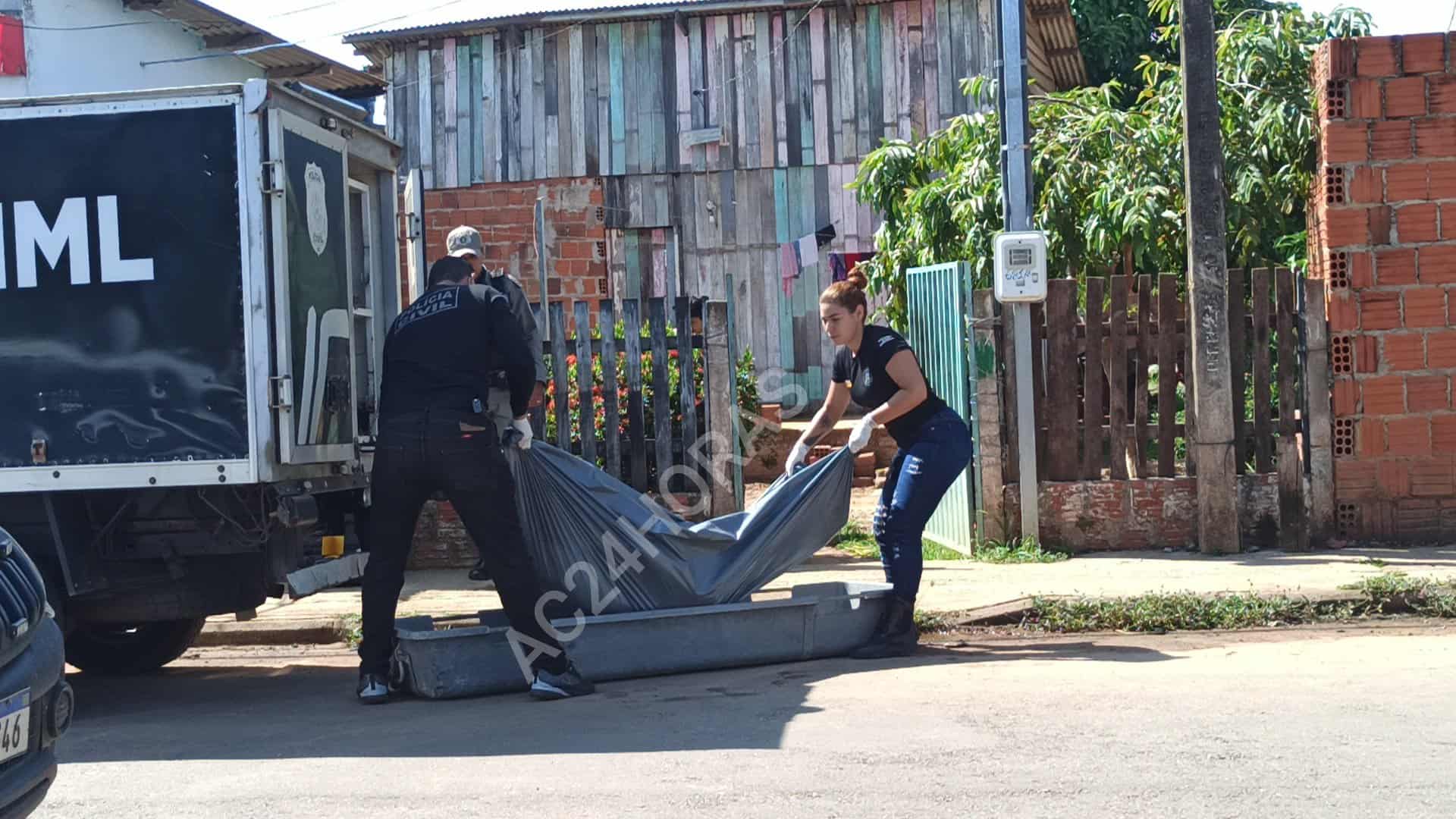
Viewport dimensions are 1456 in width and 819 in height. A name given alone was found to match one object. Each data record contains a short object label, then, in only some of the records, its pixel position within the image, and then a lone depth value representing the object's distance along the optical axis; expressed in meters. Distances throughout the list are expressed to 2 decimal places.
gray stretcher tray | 6.62
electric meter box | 9.77
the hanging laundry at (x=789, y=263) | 16.92
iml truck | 6.47
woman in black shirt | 7.21
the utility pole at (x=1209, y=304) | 9.75
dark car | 3.92
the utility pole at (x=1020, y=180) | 9.93
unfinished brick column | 9.75
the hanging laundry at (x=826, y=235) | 16.94
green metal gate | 10.06
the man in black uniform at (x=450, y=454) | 6.44
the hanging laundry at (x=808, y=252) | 16.84
